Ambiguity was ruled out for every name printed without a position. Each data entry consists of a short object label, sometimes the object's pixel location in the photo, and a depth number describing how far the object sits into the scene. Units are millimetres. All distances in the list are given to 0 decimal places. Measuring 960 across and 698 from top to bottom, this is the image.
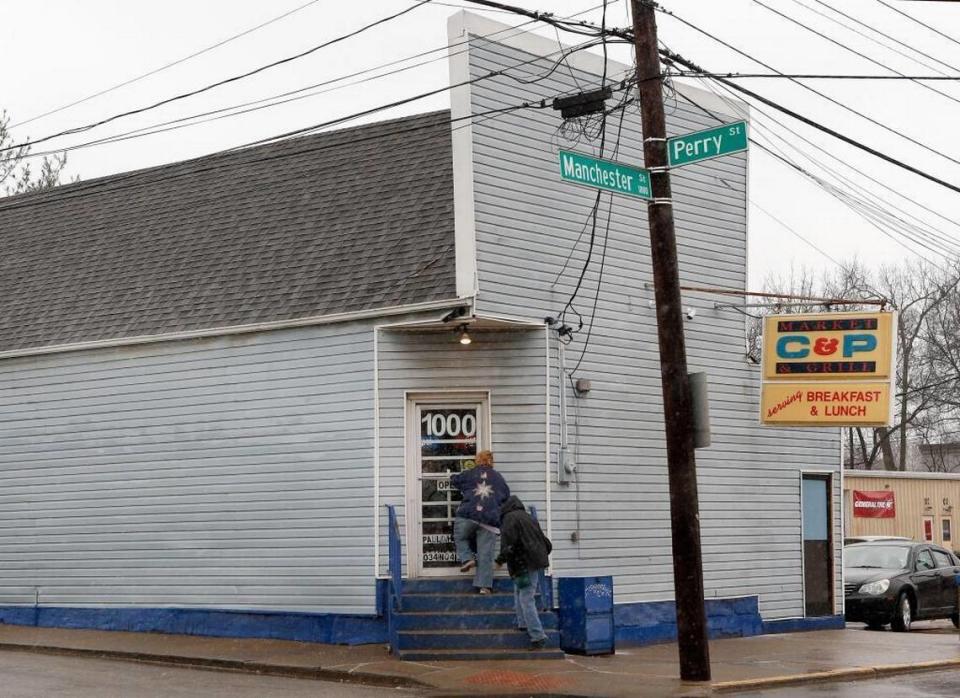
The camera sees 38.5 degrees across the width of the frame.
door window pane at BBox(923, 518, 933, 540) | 39156
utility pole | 14352
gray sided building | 17750
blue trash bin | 16719
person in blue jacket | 16953
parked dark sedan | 23375
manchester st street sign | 14133
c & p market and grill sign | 18578
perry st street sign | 14391
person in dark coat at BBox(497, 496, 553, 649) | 16000
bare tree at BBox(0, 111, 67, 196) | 46938
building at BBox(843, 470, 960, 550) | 37562
